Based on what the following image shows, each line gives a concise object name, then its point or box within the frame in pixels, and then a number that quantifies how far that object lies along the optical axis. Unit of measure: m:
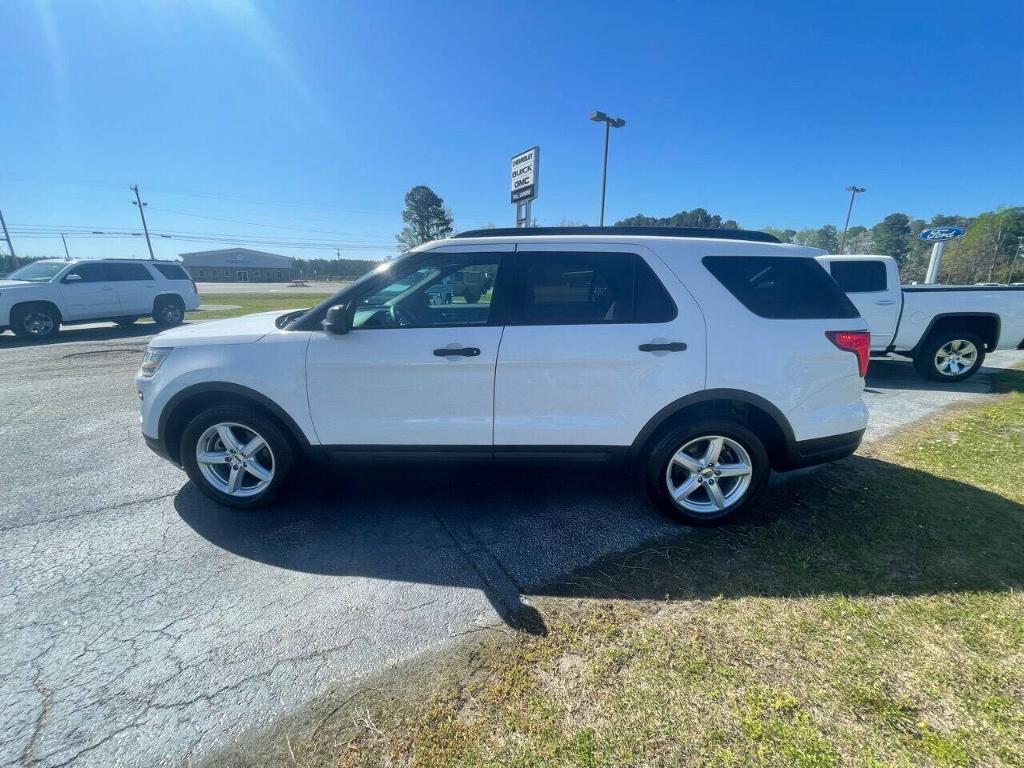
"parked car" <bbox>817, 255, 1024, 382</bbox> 6.75
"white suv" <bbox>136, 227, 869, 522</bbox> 2.76
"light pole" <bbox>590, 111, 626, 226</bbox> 17.47
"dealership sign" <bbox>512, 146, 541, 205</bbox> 10.19
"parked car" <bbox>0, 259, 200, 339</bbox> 9.96
